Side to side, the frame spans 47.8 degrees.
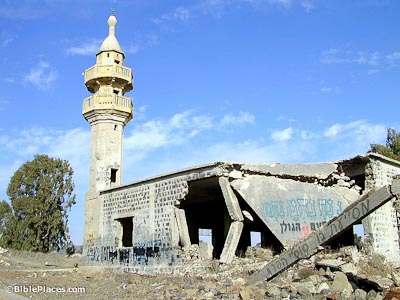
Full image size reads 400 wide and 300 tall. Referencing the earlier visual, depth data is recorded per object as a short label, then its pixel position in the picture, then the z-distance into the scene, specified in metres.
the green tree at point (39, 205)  33.97
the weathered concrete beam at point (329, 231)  9.22
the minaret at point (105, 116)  24.89
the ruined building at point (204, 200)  15.56
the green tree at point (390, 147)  32.75
